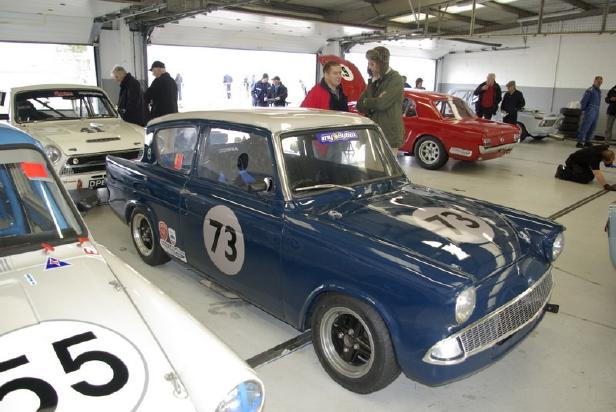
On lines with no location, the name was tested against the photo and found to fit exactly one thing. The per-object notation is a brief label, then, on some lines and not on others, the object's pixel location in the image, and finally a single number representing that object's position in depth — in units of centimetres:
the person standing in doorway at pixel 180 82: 1526
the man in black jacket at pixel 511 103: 1275
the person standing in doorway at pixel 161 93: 778
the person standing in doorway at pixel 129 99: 793
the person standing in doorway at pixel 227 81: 1641
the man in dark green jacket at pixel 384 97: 508
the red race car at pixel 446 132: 867
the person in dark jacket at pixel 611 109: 1295
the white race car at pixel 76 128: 587
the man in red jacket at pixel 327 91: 522
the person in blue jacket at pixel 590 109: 1238
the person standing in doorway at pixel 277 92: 1505
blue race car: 234
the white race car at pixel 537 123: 1337
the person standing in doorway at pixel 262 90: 1520
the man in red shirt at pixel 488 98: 1248
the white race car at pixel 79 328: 157
